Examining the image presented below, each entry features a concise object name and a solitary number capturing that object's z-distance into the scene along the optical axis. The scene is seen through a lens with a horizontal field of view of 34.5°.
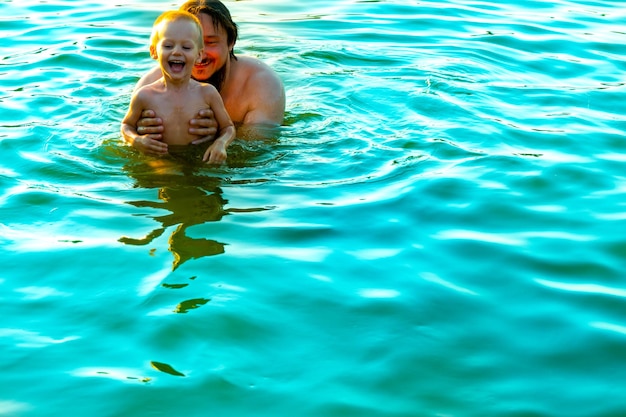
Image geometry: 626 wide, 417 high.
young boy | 7.11
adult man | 7.80
